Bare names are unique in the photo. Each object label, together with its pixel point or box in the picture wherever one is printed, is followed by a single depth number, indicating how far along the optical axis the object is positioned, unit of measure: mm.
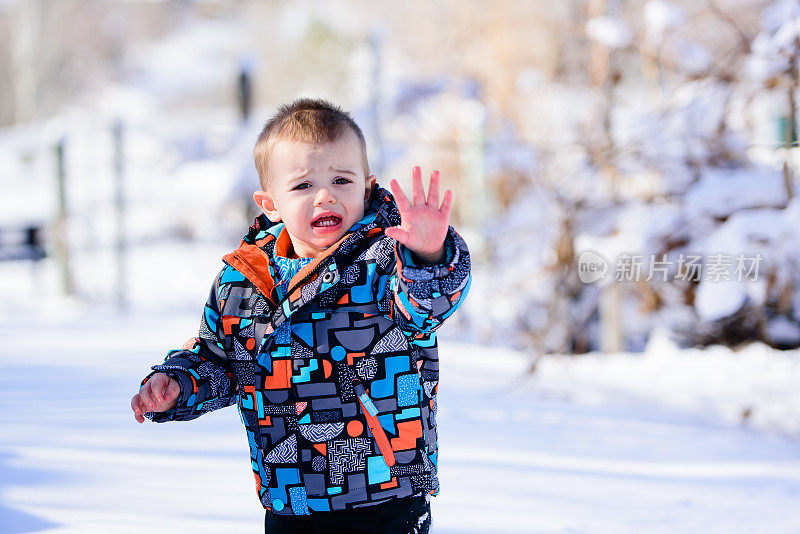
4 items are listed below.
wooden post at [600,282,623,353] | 9523
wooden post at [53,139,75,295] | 12617
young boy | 2885
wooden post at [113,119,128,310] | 12711
